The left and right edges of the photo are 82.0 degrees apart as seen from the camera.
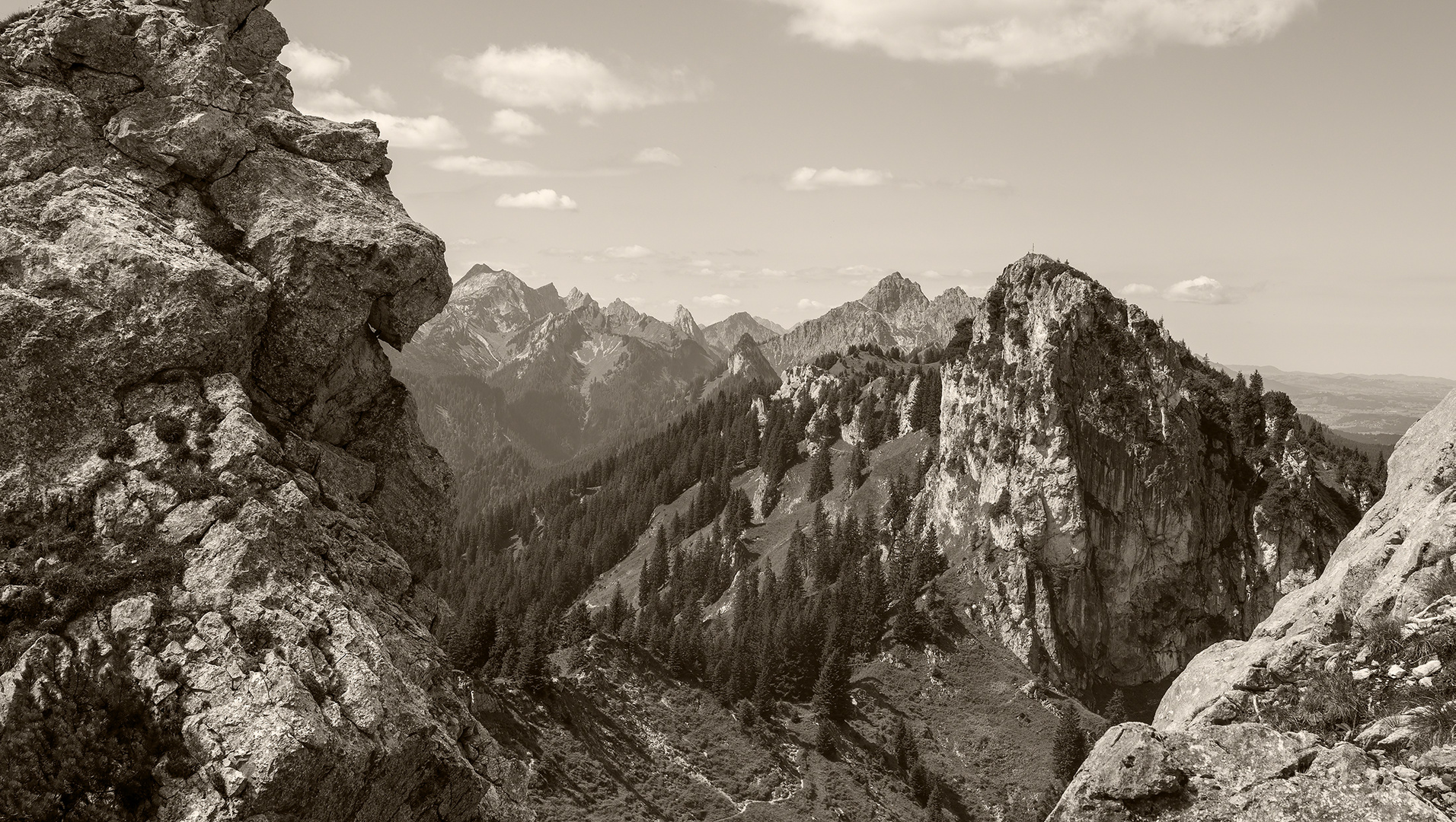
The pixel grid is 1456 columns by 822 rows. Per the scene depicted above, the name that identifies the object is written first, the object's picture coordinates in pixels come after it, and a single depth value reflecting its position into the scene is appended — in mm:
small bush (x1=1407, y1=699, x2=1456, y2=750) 19328
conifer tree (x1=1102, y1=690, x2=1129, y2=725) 132125
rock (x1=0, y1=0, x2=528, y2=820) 24562
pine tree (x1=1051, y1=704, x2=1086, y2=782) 114500
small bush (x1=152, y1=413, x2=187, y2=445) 29047
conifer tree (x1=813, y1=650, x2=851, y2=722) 123250
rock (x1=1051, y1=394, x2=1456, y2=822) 19016
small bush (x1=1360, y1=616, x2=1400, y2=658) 22875
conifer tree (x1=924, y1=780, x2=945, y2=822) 103438
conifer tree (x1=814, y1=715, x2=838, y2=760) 112250
